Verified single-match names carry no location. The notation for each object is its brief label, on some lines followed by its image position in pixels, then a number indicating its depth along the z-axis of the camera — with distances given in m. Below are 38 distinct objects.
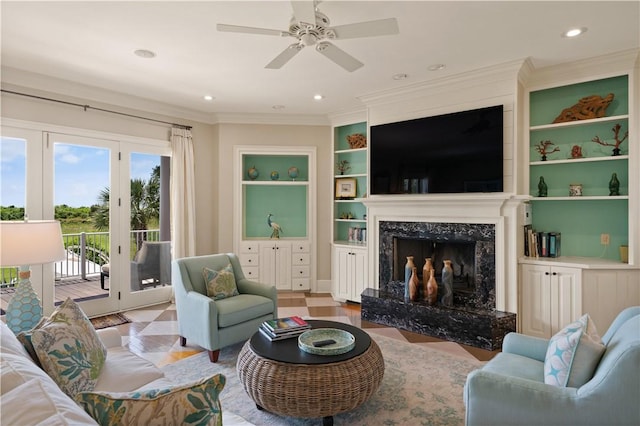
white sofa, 0.82
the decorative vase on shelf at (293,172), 5.80
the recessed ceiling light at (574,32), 2.87
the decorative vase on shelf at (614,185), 3.41
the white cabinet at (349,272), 5.01
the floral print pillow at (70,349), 1.55
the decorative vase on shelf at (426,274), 4.04
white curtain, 5.04
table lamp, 2.18
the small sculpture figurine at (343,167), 5.60
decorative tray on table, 2.26
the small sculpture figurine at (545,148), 3.82
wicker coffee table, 2.03
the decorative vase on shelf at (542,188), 3.78
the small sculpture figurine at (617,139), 3.41
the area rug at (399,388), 2.26
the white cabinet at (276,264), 5.60
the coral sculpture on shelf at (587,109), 3.47
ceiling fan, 2.17
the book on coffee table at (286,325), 2.56
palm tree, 4.76
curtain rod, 3.72
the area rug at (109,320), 4.07
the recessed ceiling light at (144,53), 3.26
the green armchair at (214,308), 3.10
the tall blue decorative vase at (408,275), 4.10
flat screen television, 3.69
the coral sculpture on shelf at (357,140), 5.28
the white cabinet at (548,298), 3.35
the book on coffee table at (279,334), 2.51
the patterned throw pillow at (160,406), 1.00
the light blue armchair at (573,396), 1.41
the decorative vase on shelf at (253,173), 5.72
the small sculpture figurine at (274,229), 5.82
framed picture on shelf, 5.43
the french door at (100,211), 3.90
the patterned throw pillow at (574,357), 1.63
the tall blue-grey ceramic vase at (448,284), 3.88
